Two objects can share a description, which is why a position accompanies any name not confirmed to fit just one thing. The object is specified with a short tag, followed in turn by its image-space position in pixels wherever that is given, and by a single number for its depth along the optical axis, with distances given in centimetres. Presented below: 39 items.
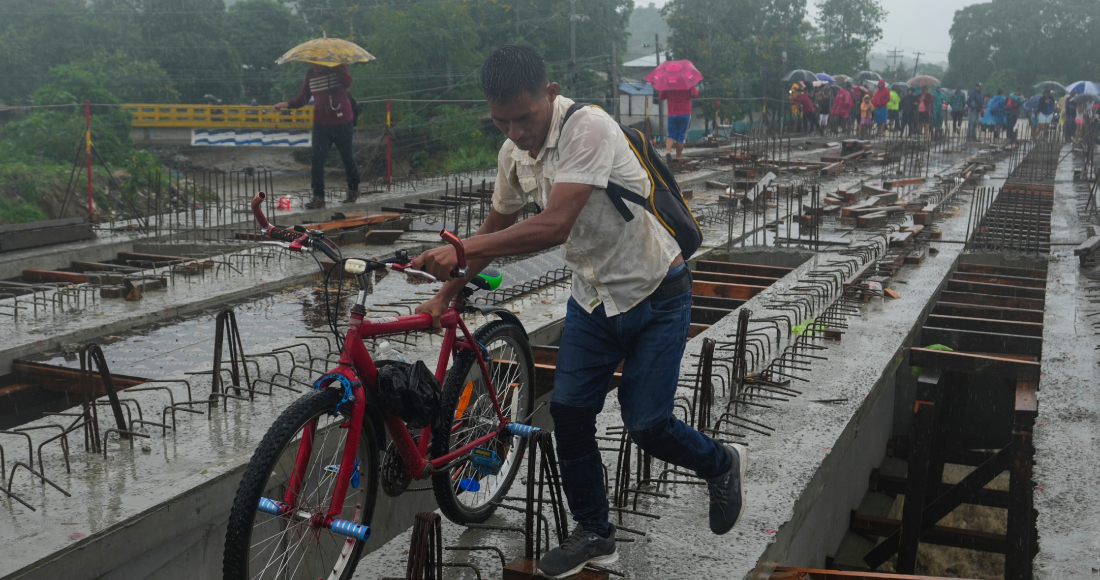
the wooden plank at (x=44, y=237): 969
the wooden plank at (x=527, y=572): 352
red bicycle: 299
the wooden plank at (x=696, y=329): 779
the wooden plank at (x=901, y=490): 740
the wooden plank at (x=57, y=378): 606
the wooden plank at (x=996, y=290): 923
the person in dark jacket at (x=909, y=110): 3076
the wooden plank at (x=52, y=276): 875
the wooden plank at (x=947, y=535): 720
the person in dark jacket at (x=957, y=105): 3048
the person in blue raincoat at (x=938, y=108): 3228
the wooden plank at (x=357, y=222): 1117
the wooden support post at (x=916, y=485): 684
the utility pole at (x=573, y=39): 2881
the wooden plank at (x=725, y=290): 886
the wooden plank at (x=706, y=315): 833
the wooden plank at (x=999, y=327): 769
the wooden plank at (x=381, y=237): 1075
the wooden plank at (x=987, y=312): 833
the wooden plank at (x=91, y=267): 959
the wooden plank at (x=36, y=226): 979
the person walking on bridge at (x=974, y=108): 3138
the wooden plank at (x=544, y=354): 674
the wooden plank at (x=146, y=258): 960
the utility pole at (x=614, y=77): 2193
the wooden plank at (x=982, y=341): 727
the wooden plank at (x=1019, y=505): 528
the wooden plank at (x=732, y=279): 949
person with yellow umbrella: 1191
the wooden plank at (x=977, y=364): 642
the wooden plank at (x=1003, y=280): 964
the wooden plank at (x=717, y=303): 852
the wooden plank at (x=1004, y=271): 1009
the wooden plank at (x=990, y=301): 888
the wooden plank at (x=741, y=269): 1001
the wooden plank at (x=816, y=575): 384
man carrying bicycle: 298
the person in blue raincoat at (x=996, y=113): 3019
